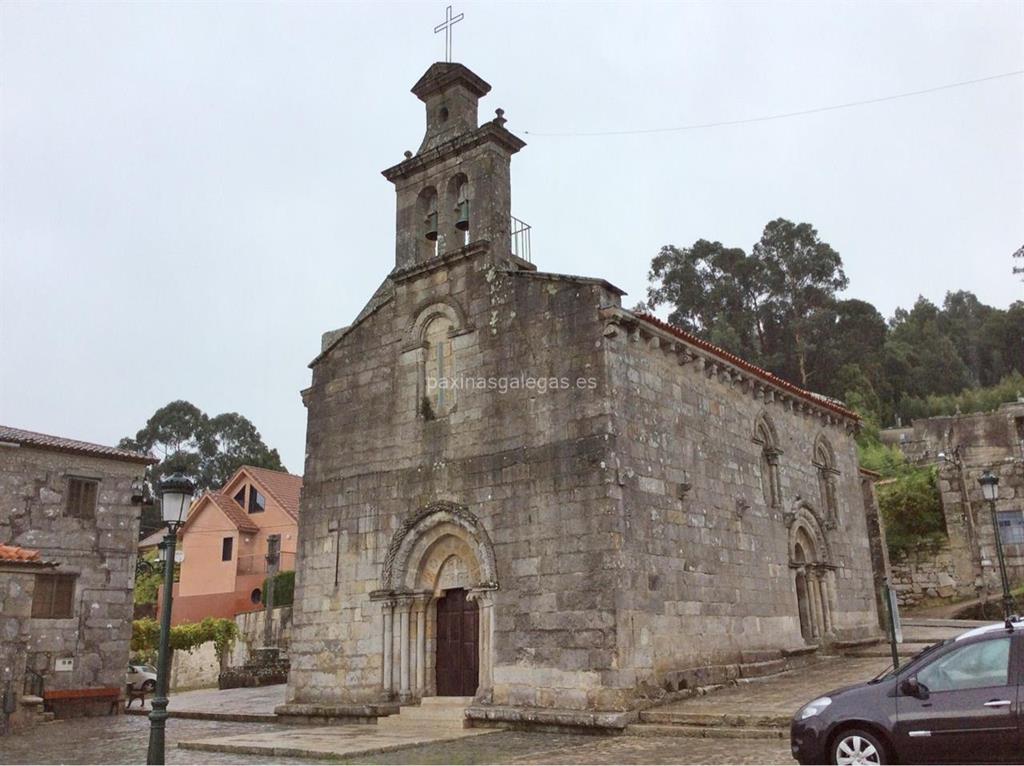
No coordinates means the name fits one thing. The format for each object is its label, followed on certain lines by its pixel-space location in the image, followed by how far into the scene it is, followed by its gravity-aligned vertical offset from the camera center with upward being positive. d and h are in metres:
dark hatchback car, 7.01 -0.84
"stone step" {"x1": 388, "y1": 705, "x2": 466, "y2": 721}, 14.47 -1.48
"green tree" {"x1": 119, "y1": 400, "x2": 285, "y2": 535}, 65.81 +14.82
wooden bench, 19.70 -1.43
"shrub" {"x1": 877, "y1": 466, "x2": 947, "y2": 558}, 29.56 +3.33
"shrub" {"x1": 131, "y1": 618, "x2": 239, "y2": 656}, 30.78 -0.11
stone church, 13.50 +2.28
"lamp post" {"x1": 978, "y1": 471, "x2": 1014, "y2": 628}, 15.85 +2.24
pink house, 38.75 +3.94
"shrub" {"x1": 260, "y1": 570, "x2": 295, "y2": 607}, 35.94 +1.61
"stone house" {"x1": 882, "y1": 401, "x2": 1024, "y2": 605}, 27.72 +3.07
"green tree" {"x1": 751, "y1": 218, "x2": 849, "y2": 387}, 48.84 +19.14
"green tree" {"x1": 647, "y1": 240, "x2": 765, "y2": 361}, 49.41 +19.08
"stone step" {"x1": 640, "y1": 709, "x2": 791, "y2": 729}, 11.03 -1.37
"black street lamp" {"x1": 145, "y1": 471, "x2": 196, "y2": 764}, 8.93 +0.71
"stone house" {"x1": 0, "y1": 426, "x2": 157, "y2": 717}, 20.30 +2.01
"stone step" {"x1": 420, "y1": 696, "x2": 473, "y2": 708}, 14.55 -1.30
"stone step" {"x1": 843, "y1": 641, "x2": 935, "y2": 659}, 17.77 -0.83
